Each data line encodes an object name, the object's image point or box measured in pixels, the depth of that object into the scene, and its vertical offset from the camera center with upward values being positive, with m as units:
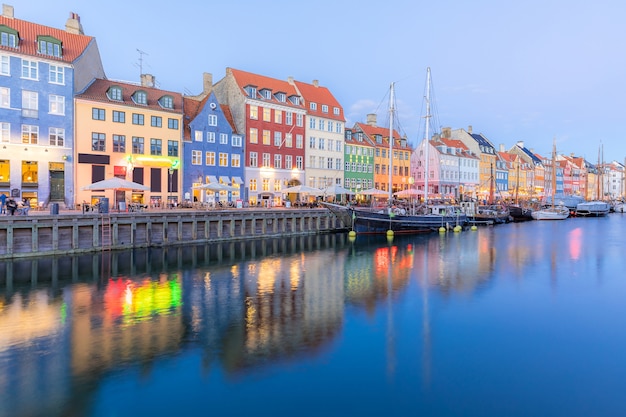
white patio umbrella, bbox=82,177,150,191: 30.56 +1.29
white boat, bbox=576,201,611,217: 85.69 -0.68
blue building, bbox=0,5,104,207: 35.84 +7.83
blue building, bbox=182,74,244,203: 46.97 +5.88
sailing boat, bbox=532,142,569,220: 74.56 -1.46
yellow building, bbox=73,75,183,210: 39.81 +6.03
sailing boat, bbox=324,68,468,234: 44.97 -1.46
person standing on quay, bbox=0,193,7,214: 29.10 -0.06
